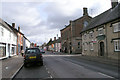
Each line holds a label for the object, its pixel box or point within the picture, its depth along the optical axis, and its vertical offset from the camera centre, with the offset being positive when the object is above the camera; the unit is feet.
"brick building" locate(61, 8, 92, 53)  134.51 +14.44
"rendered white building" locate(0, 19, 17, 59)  59.77 +2.10
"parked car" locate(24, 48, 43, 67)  38.78 -4.35
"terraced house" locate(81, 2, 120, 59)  58.08 +5.16
